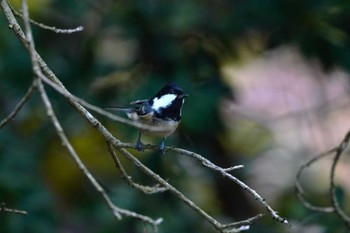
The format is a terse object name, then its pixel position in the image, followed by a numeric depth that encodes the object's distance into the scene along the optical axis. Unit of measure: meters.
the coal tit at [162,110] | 7.55
